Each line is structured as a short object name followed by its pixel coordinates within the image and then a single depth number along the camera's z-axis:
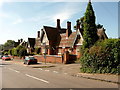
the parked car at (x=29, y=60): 32.44
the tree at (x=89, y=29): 25.03
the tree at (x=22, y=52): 48.89
